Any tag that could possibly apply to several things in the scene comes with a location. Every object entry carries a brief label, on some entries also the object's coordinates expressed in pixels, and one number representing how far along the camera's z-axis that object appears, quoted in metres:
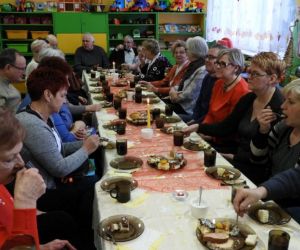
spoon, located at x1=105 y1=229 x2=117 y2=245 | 1.33
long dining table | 1.35
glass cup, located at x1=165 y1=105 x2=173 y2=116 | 3.05
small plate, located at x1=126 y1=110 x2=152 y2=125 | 2.79
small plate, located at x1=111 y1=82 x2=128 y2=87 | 4.57
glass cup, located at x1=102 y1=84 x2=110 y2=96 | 3.92
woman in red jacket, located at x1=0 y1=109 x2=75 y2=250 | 1.28
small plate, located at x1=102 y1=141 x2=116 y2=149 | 2.28
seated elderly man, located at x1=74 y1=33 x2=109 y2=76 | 6.82
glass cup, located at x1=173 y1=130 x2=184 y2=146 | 2.31
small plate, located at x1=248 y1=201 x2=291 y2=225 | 1.46
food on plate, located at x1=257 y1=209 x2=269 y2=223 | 1.46
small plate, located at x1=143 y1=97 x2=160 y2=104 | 3.63
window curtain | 4.70
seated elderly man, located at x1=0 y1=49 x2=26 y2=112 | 3.38
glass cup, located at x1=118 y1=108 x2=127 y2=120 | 2.96
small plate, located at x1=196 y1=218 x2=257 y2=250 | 1.30
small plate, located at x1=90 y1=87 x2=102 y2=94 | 4.17
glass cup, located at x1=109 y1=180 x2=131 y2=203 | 1.61
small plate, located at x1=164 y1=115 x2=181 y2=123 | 2.89
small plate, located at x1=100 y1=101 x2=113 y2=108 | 3.43
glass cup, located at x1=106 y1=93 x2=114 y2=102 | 3.66
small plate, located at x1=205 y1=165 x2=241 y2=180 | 1.85
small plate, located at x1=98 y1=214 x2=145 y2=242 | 1.36
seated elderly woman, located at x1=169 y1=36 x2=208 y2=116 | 3.94
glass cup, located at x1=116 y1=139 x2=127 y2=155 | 2.15
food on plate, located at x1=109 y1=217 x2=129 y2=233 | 1.40
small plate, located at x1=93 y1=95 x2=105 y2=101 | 3.78
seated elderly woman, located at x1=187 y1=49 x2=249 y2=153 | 2.92
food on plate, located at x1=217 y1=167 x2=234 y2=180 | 1.85
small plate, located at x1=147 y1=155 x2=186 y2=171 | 1.94
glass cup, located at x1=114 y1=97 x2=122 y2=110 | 3.29
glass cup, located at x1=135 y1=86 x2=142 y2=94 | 3.66
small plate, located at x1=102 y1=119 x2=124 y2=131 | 2.71
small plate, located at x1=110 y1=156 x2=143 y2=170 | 1.99
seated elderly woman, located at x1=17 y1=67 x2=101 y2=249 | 1.95
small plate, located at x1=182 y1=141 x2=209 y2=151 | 2.26
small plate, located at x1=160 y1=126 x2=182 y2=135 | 2.58
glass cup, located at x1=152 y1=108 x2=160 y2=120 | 2.95
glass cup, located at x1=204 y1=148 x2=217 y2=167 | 1.98
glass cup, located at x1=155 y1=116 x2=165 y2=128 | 2.69
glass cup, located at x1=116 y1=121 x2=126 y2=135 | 2.55
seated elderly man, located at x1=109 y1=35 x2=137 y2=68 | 7.12
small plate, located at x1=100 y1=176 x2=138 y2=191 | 1.74
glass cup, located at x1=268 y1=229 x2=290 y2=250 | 1.23
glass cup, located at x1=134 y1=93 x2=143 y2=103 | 3.59
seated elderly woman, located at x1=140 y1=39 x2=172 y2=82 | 5.24
